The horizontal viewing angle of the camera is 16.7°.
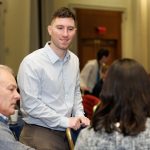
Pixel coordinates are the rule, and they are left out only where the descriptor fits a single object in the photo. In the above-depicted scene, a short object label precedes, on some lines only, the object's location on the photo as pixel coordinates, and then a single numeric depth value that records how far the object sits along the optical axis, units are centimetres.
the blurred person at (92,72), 723
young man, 283
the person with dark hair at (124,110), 205
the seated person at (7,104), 227
